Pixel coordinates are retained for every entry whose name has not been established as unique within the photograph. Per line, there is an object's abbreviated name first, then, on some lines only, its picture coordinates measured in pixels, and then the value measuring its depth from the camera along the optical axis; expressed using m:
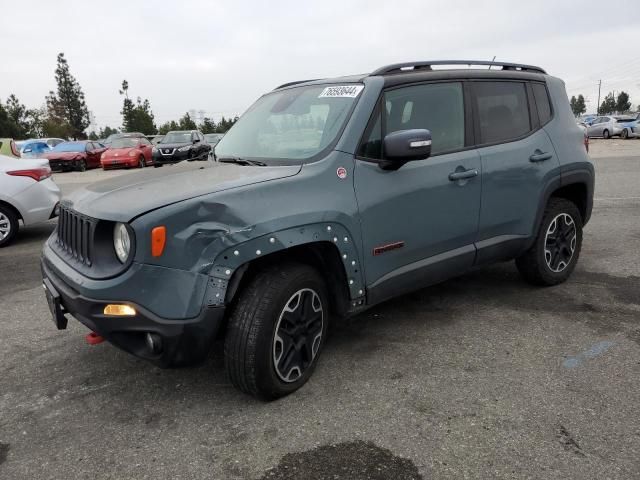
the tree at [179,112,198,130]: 61.22
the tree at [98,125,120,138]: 114.11
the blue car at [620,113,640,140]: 30.50
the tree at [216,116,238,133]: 71.75
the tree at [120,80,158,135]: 63.34
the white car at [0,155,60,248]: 7.35
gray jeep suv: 2.58
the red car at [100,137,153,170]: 21.91
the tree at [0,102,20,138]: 52.94
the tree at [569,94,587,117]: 133.23
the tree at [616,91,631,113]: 112.06
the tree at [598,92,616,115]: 115.94
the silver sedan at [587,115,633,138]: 31.28
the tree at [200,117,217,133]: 67.06
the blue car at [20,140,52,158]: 23.73
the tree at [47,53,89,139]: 69.56
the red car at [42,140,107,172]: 23.17
